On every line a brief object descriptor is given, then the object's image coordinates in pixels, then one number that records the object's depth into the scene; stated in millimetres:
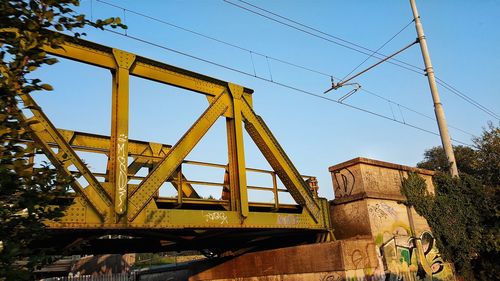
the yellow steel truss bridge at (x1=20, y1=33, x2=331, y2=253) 7906
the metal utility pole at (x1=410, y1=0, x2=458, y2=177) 17109
